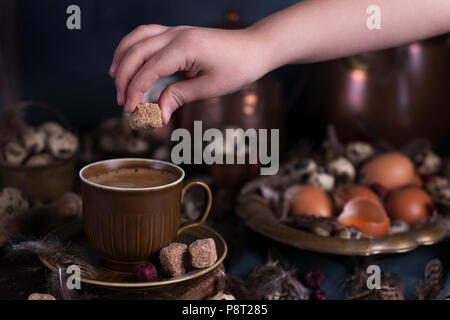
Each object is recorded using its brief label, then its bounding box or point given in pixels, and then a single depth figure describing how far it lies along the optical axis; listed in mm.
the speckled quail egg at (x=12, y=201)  834
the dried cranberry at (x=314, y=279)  753
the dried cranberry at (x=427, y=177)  988
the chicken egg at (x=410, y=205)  888
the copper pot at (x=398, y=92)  1145
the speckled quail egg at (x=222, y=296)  649
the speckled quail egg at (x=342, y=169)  999
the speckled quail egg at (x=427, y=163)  1031
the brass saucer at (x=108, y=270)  598
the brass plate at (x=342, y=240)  732
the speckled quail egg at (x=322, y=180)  966
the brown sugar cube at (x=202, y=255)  625
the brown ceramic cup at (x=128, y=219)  620
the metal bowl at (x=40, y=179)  937
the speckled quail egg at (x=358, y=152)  1076
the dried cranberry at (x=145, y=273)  609
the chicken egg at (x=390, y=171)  981
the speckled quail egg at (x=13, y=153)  949
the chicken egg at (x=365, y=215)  806
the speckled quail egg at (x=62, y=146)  997
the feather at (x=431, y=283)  740
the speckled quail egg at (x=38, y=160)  953
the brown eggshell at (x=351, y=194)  894
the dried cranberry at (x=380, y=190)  947
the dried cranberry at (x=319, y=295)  734
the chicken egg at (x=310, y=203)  875
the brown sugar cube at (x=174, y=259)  621
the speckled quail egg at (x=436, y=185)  949
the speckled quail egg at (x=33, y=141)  982
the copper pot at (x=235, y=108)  1139
